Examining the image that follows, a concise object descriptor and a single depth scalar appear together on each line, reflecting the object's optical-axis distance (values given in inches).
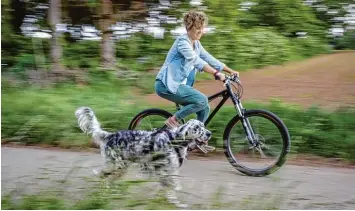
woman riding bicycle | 252.5
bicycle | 255.1
